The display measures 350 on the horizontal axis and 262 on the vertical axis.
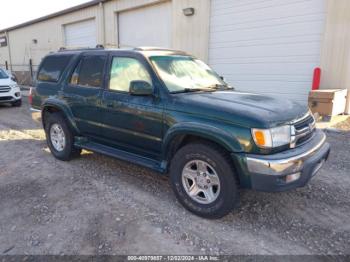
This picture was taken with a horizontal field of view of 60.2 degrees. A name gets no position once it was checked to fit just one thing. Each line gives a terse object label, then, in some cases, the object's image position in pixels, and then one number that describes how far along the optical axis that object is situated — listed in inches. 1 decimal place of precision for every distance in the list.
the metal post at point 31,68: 838.5
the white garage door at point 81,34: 649.0
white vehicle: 419.8
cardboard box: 278.7
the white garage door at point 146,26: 495.2
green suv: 116.1
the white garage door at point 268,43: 326.6
